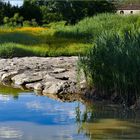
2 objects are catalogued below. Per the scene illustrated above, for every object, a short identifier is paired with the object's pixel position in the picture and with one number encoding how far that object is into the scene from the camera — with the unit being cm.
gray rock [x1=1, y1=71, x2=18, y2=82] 1328
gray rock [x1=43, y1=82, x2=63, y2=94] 1119
